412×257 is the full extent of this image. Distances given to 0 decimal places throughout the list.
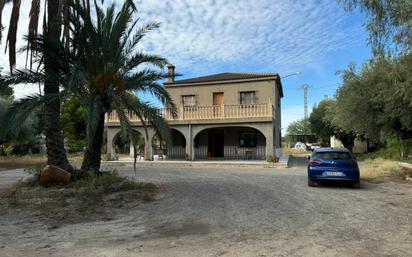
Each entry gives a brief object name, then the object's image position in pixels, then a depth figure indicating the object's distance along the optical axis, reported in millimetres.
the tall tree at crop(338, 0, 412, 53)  9672
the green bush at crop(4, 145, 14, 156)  36094
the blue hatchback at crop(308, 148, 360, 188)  12523
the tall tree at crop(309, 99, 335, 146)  41156
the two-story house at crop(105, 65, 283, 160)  24842
